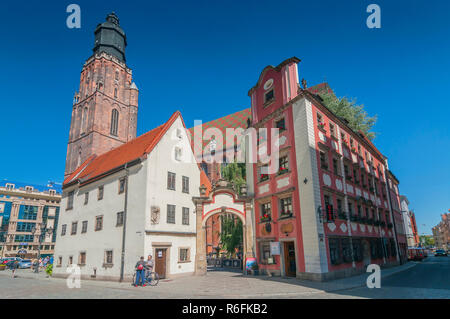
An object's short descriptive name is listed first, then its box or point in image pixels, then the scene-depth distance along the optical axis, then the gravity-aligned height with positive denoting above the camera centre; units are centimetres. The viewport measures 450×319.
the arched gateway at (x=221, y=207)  2362 +263
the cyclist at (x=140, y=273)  1720 -200
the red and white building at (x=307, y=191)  1895 +341
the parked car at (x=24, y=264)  4509 -352
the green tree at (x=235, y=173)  3219 +749
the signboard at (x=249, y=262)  2220 -189
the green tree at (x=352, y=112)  3372 +1485
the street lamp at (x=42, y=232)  3304 +109
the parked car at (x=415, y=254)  4638 -322
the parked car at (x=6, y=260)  4384 -289
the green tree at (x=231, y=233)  2964 +47
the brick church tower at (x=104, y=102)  5688 +2941
